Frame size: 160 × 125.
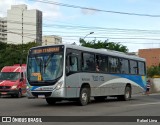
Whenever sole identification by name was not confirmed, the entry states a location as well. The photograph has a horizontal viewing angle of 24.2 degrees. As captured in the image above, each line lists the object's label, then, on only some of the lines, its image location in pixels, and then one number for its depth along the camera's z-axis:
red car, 28.81
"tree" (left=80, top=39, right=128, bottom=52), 78.29
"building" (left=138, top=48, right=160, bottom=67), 151.75
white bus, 18.23
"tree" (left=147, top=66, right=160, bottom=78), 73.31
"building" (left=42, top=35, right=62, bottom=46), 85.08
